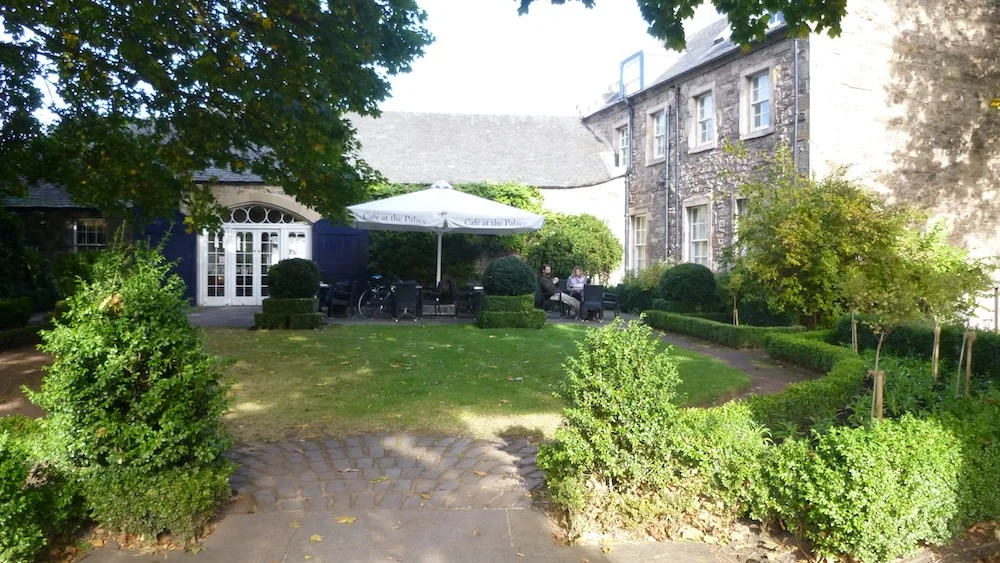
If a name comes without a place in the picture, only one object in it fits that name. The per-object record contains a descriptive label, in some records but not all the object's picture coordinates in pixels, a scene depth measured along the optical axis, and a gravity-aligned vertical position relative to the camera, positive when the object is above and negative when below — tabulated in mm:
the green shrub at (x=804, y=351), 8816 -962
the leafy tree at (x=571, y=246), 20484 +918
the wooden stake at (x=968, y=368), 6098 -788
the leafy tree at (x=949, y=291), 6418 -118
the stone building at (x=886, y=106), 14852 +3749
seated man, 16109 -345
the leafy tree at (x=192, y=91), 8328 +2341
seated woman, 17047 -120
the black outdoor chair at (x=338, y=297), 15484 -441
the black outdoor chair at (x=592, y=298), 15420 -463
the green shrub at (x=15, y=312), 12203 -627
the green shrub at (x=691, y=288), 15109 -225
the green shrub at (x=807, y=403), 5559 -1043
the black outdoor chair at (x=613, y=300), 18273 -593
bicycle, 16000 -570
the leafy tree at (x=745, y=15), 6719 +2531
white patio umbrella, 13828 +1218
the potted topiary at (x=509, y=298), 13617 -405
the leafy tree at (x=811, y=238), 10562 +595
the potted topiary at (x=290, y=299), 13203 -420
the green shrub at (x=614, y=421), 4102 -841
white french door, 19750 +596
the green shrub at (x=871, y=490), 3699 -1133
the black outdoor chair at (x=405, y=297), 14844 -421
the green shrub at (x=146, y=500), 3885 -1222
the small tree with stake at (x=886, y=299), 6180 -192
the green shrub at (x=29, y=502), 3398 -1144
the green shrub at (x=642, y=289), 17281 -301
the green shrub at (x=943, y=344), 7582 -784
